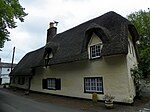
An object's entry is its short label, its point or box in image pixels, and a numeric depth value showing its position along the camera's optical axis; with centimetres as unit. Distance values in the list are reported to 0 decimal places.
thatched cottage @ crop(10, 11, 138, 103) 1266
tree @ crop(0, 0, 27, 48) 1296
